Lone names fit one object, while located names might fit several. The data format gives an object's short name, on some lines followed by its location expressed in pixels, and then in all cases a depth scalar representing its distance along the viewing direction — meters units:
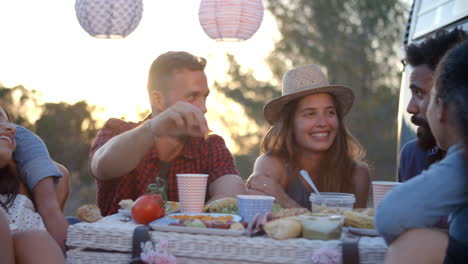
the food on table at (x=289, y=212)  2.11
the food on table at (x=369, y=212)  2.26
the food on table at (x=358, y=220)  2.06
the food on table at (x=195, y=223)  1.98
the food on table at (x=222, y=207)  2.38
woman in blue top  1.74
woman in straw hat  3.52
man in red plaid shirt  2.68
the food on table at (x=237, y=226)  1.97
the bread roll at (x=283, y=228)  1.91
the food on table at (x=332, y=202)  2.35
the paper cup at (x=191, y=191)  2.39
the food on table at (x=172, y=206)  2.44
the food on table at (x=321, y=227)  1.92
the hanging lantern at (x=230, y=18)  5.02
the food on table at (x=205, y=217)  2.15
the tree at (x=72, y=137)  12.78
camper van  3.75
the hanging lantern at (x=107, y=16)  4.35
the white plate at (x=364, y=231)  2.02
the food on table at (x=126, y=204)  2.35
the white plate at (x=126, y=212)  2.27
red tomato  2.11
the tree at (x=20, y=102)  11.56
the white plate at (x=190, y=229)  1.94
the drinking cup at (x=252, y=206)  2.23
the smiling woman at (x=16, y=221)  2.09
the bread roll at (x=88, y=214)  2.22
